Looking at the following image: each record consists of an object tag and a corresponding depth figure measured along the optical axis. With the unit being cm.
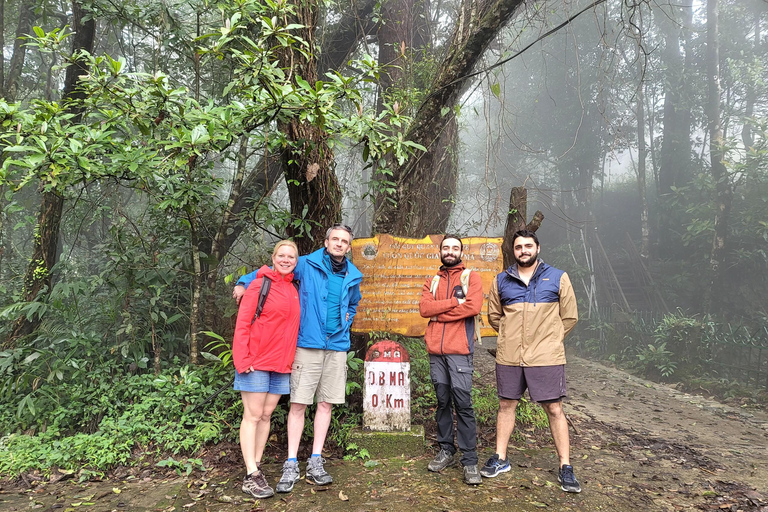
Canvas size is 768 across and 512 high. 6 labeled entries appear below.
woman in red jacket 336
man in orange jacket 368
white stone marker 422
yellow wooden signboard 467
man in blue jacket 361
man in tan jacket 348
